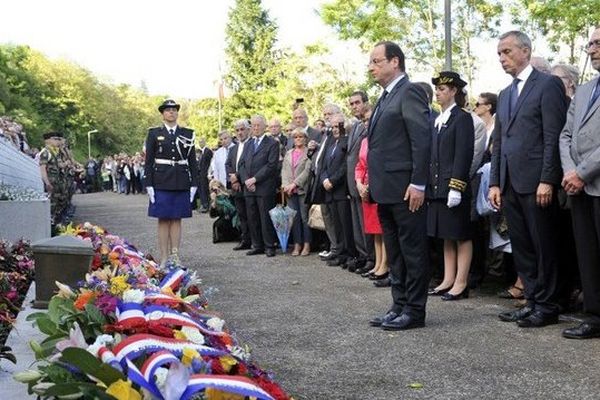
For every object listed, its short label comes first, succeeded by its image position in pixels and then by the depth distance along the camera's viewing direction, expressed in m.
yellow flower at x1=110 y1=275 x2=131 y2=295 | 4.00
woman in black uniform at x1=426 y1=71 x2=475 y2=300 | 7.35
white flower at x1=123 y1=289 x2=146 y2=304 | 3.72
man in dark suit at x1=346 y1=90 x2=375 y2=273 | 9.25
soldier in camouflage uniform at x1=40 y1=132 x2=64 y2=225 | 14.65
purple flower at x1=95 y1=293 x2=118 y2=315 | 3.58
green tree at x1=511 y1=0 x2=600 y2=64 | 20.00
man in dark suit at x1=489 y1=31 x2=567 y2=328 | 6.14
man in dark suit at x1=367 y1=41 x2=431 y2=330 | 6.12
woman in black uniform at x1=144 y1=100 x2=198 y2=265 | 9.53
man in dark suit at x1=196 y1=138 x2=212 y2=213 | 21.79
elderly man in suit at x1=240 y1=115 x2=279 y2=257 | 11.95
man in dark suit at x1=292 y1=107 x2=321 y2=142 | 11.69
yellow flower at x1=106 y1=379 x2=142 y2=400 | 2.54
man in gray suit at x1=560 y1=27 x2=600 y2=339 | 5.66
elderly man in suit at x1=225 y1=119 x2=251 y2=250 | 12.59
